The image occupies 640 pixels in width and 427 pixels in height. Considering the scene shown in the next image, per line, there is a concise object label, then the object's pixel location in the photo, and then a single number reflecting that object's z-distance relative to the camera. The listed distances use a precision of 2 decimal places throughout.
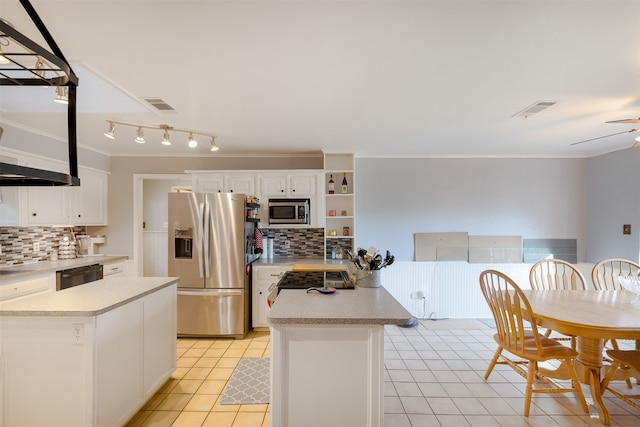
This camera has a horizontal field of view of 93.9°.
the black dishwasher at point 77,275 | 3.09
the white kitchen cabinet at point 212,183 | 4.16
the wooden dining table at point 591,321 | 1.94
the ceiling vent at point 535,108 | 2.43
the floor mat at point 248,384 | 2.37
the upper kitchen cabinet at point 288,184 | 4.14
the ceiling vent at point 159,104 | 2.38
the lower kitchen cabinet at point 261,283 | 3.77
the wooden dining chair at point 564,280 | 2.75
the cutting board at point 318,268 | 2.82
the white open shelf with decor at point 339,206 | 4.23
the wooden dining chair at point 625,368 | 2.06
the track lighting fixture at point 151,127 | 2.79
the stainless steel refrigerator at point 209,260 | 3.56
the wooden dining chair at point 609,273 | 3.14
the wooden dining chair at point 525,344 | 2.20
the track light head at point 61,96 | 1.74
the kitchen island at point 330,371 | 1.61
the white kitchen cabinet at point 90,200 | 3.80
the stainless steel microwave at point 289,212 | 4.05
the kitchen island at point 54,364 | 1.69
